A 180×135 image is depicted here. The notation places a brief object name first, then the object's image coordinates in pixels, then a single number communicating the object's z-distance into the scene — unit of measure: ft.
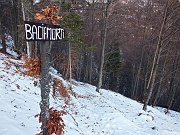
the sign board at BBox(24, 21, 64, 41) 8.25
